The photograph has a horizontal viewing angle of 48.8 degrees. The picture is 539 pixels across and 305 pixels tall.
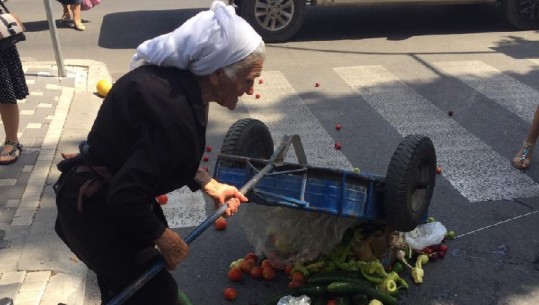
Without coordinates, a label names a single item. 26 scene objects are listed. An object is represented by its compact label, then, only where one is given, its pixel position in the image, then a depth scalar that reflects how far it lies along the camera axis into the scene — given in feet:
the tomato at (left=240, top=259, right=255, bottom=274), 12.91
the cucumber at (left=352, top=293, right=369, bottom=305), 11.39
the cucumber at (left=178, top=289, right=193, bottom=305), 11.07
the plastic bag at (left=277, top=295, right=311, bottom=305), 11.25
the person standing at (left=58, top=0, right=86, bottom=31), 31.40
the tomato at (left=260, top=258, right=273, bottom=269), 12.80
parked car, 29.25
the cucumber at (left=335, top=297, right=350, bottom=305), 11.37
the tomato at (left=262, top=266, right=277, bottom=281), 12.63
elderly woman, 7.35
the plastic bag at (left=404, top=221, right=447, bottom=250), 13.01
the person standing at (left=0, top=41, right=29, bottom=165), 16.34
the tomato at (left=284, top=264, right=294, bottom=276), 12.59
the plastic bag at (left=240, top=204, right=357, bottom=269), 12.07
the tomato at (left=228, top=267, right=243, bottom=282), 12.69
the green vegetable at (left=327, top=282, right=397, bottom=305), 11.35
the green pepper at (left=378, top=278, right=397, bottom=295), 11.86
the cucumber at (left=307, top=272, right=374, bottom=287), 11.70
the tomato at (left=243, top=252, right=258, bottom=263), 13.17
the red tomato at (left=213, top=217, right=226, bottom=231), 14.48
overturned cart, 11.28
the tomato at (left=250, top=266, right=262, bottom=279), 12.71
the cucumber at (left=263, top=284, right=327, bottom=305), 11.54
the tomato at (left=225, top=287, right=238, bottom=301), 12.16
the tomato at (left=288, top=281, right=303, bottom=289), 12.09
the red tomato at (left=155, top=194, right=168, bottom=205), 15.46
